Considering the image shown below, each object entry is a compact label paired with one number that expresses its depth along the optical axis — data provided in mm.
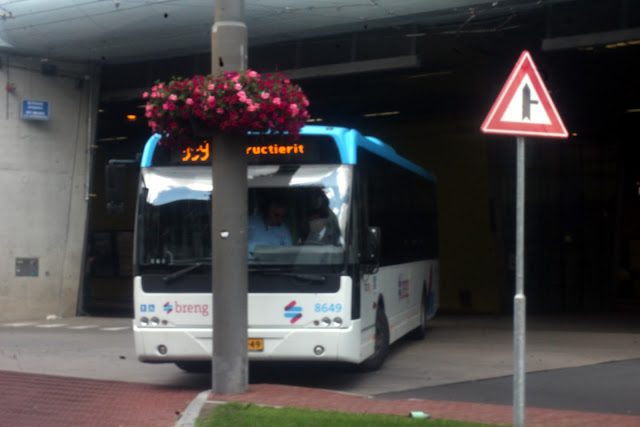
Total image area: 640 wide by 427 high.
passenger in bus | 10680
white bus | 10578
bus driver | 10758
